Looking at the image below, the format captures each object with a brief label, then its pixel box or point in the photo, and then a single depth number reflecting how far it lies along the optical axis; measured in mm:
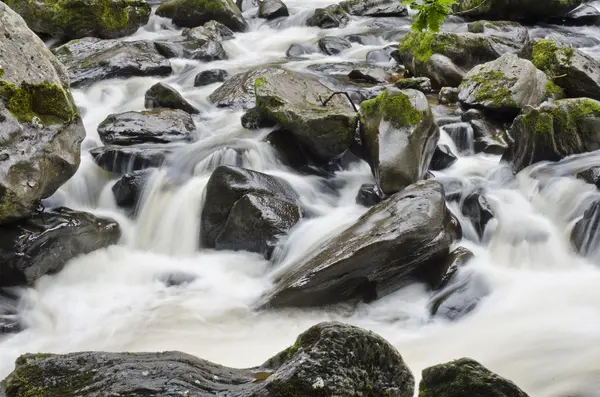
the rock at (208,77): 10367
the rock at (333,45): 12664
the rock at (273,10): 15531
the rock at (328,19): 14945
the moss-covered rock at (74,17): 12195
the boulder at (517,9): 14422
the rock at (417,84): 9758
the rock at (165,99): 8766
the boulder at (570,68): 8719
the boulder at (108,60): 10336
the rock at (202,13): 14203
